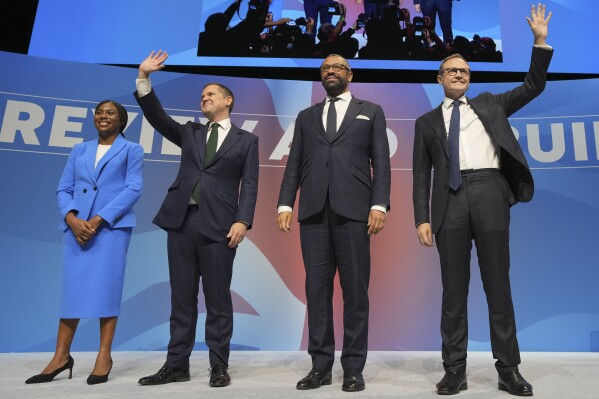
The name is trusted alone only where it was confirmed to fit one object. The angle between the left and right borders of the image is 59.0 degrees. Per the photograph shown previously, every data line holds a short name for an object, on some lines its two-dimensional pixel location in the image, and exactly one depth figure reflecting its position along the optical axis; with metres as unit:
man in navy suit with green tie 2.71
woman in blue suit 2.78
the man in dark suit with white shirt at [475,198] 2.49
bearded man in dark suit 2.61
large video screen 4.67
